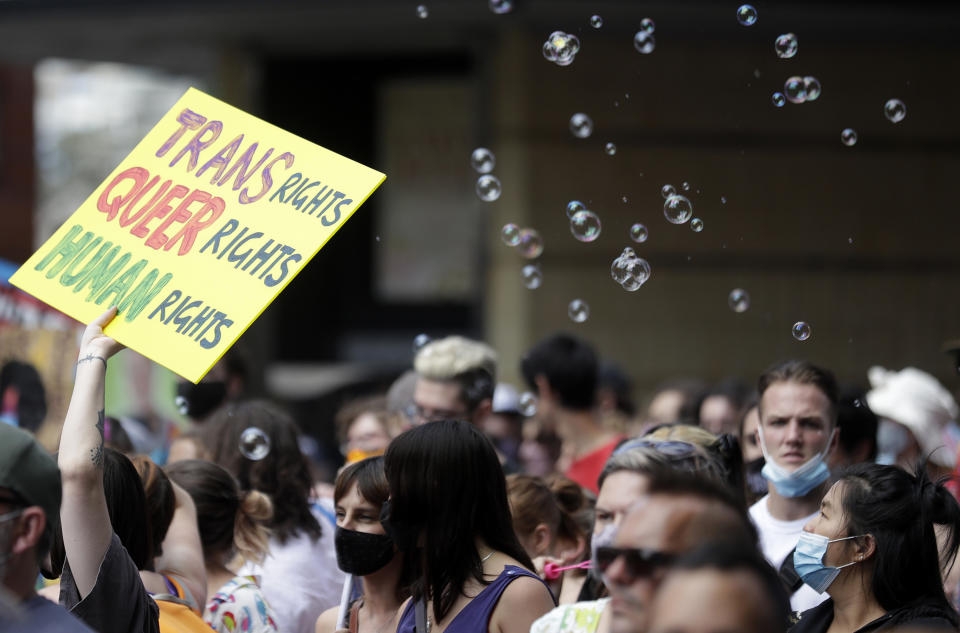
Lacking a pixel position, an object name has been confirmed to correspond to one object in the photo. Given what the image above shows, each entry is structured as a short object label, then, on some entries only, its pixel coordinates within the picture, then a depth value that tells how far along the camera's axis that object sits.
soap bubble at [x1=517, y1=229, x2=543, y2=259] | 11.11
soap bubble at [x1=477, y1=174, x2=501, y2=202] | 10.62
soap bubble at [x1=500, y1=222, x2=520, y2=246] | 11.16
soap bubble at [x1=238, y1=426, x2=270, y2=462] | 8.68
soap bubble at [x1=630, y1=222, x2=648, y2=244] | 9.73
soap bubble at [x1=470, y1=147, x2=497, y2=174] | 10.98
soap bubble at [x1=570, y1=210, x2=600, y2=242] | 9.91
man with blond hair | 9.16
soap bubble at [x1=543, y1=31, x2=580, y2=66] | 9.63
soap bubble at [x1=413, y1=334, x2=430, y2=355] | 9.85
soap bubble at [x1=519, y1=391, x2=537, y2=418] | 10.62
